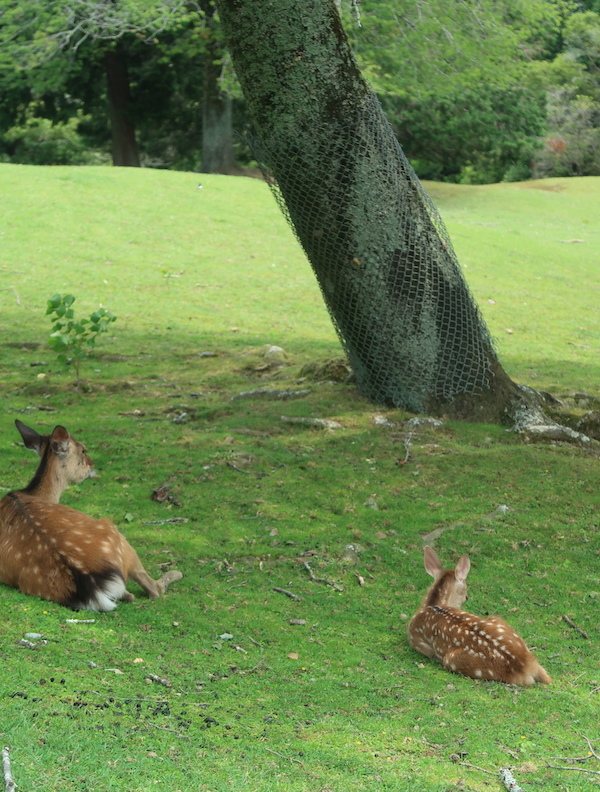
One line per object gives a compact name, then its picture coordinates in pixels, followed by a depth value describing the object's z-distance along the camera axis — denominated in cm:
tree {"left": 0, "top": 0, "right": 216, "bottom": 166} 2241
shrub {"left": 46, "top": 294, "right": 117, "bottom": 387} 883
